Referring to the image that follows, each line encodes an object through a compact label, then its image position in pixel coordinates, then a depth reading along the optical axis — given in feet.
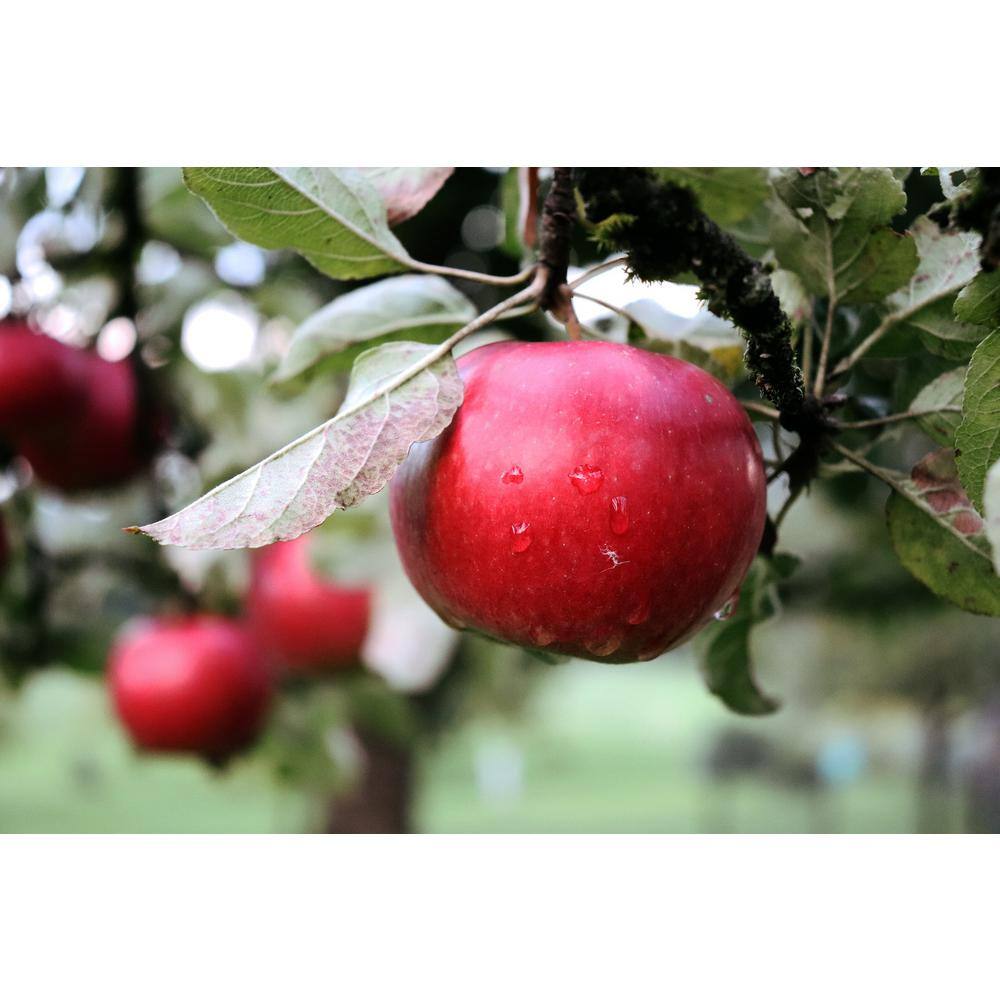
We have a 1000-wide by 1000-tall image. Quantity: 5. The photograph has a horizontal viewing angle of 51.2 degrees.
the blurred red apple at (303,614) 5.58
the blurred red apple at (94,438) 4.60
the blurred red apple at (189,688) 4.64
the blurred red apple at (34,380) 4.20
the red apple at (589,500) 1.50
